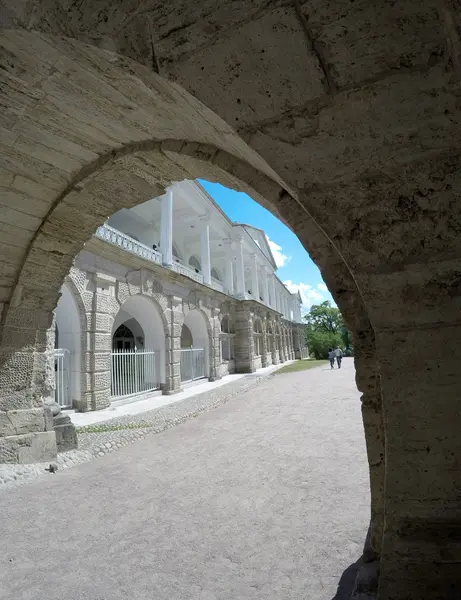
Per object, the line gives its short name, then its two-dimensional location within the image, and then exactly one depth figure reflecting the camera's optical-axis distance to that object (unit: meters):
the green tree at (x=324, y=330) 39.00
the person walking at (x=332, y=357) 20.86
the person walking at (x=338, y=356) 20.82
